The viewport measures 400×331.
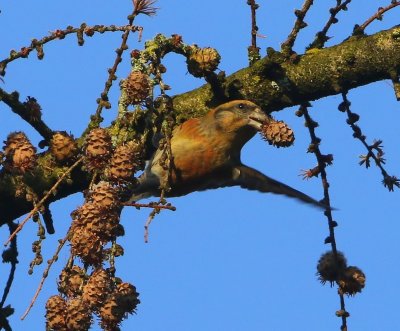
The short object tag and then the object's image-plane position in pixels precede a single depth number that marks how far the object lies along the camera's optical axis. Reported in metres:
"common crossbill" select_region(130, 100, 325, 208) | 8.05
